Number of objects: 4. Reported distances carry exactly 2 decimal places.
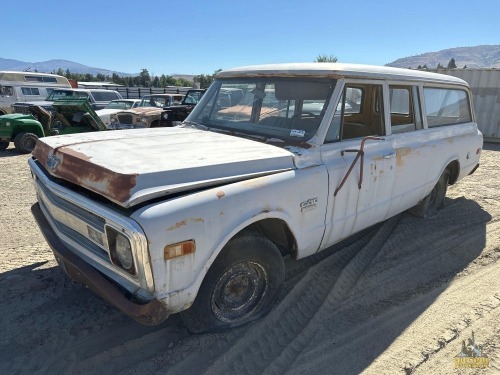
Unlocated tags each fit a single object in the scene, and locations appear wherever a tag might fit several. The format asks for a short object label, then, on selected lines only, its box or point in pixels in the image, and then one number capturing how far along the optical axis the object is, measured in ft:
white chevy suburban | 7.09
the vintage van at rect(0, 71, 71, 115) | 54.70
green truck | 32.40
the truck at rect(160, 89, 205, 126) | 37.29
